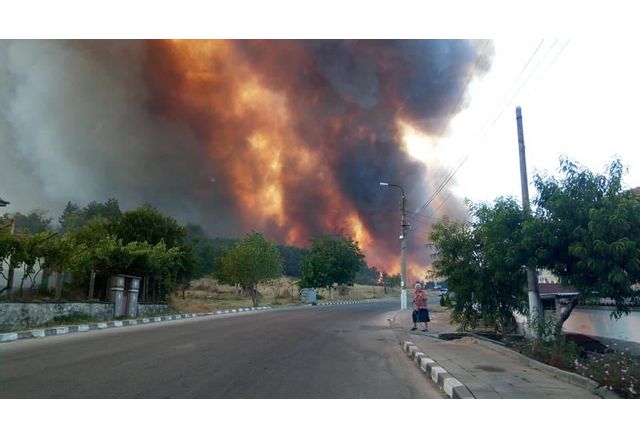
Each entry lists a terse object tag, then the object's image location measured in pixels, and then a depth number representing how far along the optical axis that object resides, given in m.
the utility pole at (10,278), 14.77
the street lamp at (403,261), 32.72
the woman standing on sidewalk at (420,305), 16.38
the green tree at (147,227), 27.98
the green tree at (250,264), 40.56
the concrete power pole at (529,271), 11.10
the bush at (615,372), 6.05
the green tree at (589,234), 8.23
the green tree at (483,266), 10.46
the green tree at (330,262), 60.19
